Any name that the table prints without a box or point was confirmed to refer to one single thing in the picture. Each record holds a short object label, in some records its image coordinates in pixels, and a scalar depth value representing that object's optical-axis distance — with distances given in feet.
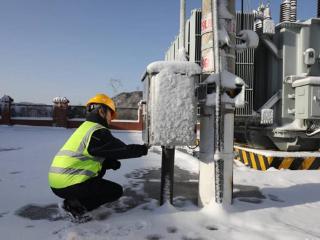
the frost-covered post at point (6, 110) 47.32
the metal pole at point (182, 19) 16.18
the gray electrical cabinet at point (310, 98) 14.02
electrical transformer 14.84
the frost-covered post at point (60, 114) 47.77
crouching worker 7.40
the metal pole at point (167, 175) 8.36
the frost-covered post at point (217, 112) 8.21
